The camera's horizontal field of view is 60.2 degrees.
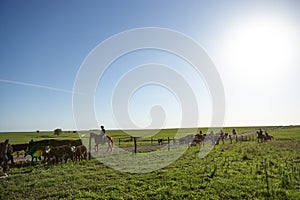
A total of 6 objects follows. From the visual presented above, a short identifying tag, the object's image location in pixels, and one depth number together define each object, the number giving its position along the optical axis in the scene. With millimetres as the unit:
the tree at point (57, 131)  95262
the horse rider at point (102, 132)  26344
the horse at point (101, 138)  26578
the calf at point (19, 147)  25719
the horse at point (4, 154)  15717
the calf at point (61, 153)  19547
